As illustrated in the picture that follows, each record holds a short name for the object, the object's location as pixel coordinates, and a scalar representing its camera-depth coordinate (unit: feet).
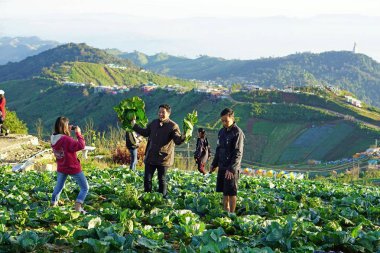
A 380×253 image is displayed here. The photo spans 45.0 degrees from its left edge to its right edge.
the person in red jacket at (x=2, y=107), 57.18
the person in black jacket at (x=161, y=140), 30.89
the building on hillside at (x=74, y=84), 586.86
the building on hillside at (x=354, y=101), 424.29
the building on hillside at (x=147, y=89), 523.50
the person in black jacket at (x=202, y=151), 38.60
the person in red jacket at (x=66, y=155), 27.63
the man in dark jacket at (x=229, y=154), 28.37
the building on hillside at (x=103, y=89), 541.75
